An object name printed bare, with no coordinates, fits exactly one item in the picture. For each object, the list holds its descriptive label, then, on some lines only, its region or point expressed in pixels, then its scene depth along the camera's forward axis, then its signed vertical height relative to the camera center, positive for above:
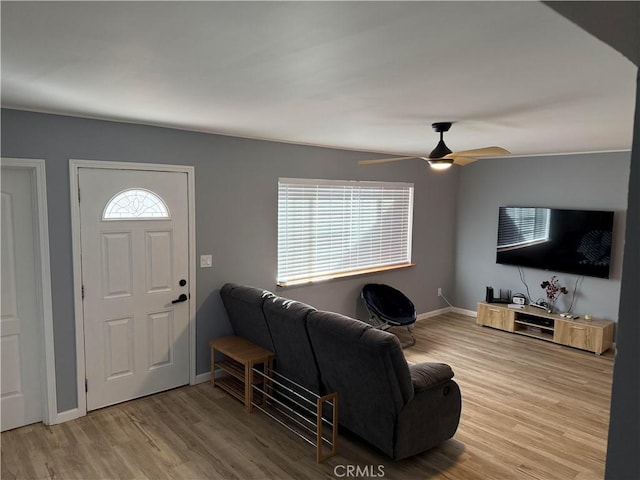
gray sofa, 2.85 -1.19
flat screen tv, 5.46 -0.43
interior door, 3.28 -0.80
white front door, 3.63 -0.70
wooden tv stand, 5.30 -1.50
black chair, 5.40 -1.29
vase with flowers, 5.81 -1.08
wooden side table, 3.75 -1.42
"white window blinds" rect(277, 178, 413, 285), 4.97 -0.31
